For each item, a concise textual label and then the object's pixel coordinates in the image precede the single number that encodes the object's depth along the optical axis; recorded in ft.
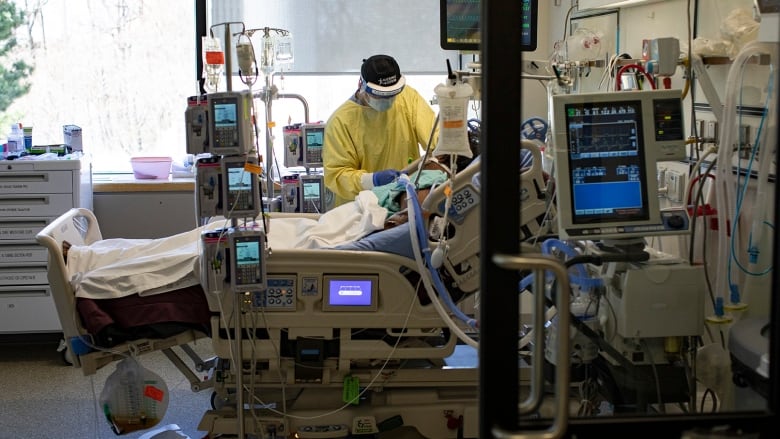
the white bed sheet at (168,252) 10.84
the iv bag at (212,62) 11.57
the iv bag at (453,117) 9.55
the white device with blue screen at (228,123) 10.34
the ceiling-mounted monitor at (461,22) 11.16
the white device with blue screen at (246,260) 10.30
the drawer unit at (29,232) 15.96
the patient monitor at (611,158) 9.39
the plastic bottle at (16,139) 16.94
